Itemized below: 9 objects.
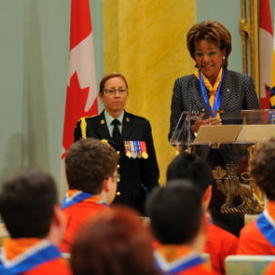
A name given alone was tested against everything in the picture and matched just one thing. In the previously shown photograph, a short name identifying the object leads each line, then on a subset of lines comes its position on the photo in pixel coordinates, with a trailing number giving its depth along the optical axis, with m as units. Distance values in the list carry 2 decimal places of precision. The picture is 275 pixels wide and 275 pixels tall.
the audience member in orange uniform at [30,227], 4.55
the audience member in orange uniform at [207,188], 6.26
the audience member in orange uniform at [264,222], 5.95
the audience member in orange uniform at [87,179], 6.79
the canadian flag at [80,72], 13.04
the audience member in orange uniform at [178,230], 4.12
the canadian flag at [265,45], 14.93
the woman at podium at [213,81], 9.76
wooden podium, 8.55
